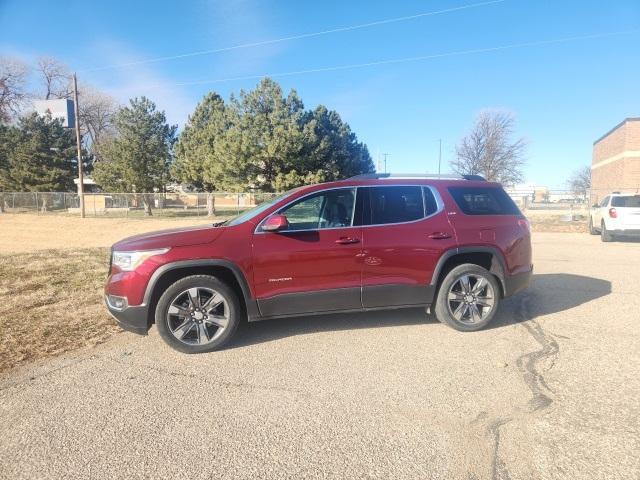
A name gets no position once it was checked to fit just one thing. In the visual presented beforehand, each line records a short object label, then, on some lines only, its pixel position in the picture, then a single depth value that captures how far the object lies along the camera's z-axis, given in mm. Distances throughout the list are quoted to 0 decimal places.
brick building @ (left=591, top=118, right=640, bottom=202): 41938
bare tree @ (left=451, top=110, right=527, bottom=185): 38062
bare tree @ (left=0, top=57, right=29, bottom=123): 54000
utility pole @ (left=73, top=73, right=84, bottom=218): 29219
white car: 13094
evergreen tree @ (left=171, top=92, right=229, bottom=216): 32781
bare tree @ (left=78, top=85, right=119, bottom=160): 66075
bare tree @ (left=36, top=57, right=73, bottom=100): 62469
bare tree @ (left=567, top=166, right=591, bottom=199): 83950
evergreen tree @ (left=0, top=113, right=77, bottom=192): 40719
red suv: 4098
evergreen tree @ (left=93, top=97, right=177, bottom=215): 35344
